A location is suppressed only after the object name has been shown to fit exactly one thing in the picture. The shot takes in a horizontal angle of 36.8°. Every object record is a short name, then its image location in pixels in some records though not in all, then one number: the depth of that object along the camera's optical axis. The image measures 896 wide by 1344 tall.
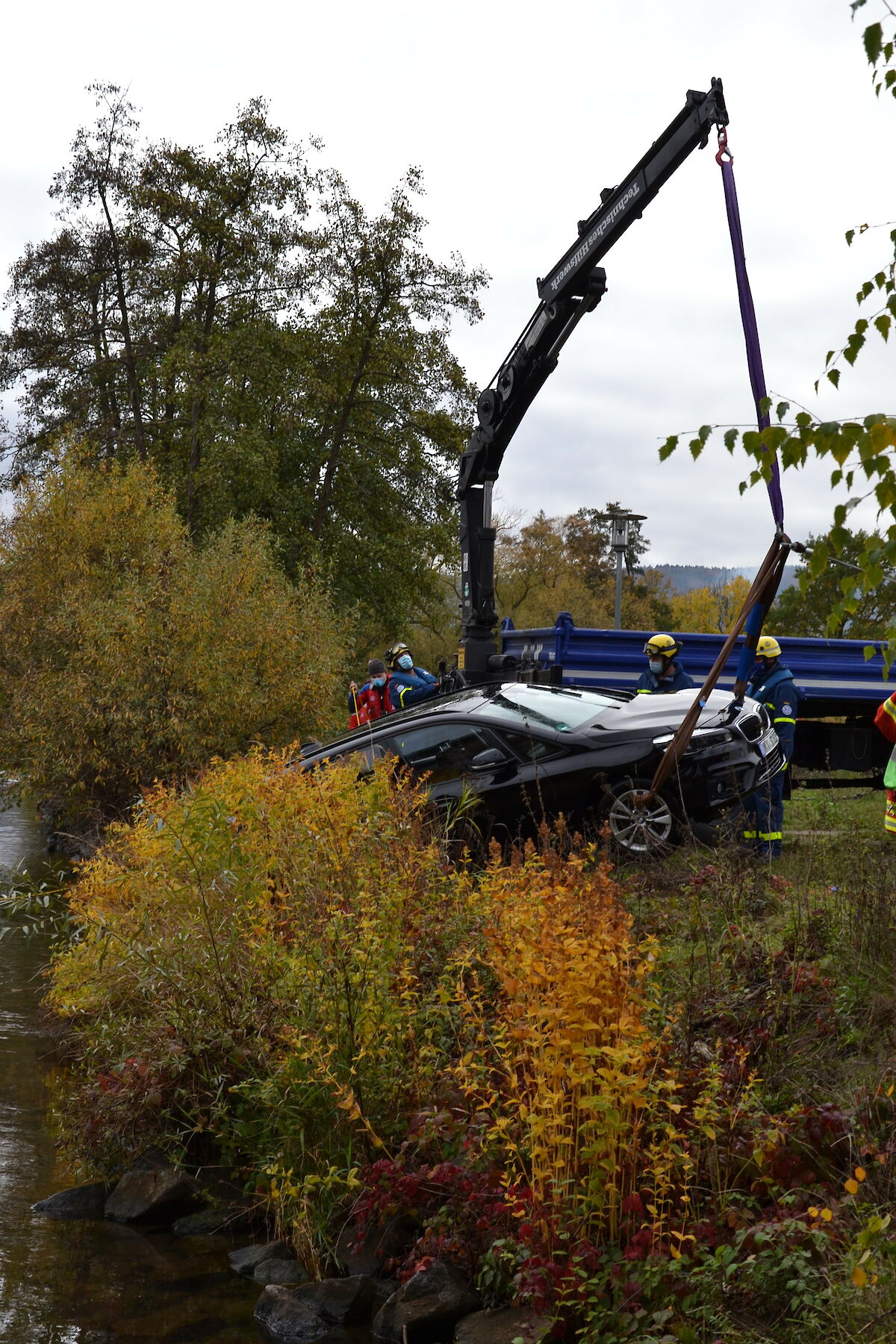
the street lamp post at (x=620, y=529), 28.23
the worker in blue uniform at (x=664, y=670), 11.98
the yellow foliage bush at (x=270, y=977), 5.75
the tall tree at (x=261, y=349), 28.61
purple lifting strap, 8.96
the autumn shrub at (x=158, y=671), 14.54
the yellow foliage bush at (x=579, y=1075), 4.42
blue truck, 14.28
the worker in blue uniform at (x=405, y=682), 13.95
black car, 9.73
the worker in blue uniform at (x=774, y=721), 9.62
